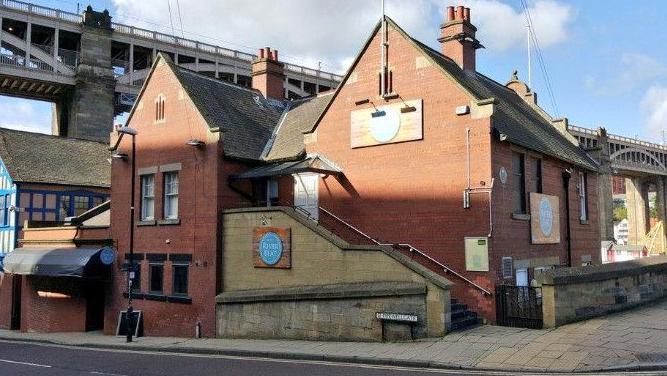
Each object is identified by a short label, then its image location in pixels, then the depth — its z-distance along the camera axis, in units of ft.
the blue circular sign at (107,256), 77.77
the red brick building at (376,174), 57.72
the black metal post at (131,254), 68.69
